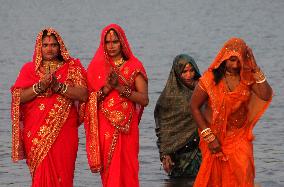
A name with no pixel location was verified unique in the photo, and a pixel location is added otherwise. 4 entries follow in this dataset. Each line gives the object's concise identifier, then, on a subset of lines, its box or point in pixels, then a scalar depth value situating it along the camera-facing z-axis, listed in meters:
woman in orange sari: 10.73
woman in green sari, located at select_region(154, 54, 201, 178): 13.78
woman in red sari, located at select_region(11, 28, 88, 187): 11.36
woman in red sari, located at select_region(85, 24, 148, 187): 11.44
